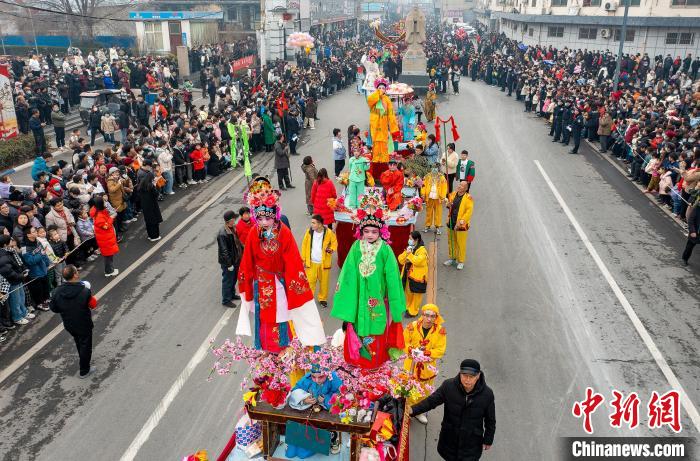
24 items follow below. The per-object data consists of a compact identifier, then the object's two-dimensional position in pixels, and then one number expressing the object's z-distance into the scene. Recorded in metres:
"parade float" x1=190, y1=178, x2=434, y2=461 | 5.41
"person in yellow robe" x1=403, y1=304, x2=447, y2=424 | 6.40
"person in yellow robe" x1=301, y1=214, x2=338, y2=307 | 9.28
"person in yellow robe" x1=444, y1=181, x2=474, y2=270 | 10.42
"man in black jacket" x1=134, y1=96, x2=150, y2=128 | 22.14
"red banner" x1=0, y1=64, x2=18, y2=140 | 18.33
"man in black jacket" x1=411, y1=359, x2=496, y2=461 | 5.31
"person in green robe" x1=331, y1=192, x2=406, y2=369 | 6.04
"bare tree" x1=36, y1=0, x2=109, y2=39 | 40.03
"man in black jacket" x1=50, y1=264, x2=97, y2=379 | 7.61
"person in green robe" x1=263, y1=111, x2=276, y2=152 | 19.87
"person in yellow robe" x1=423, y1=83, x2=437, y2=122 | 23.77
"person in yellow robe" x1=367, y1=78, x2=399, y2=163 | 12.54
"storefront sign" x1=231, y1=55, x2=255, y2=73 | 33.67
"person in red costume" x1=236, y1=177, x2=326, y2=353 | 5.88
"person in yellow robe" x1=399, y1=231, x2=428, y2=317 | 8.77
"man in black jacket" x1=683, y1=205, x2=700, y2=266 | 10.88
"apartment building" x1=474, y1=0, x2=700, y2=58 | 31.33
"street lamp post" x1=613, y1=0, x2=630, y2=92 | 22.97
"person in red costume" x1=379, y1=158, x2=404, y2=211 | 11.08
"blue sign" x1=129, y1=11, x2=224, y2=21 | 37.78
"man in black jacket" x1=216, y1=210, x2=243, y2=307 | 9.55
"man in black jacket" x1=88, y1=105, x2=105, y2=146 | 20.50
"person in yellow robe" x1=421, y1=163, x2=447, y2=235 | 12.09
